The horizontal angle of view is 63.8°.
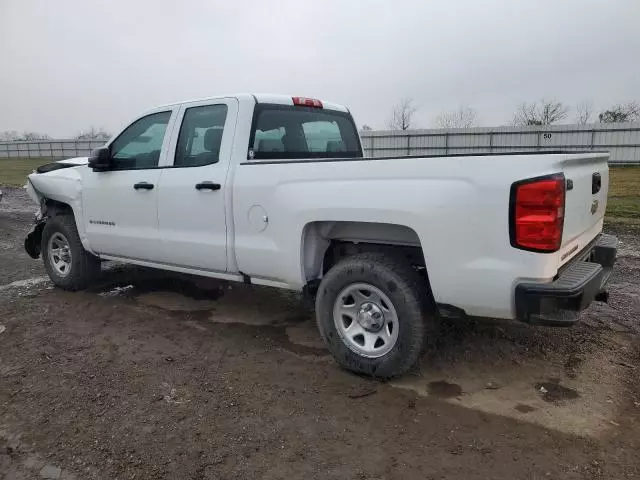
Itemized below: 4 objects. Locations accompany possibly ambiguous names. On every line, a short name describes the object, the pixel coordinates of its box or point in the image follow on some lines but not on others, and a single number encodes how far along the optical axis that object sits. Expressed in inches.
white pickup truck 112.3
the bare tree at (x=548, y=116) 1852.9
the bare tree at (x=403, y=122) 2023.9
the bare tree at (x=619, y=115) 1594.6
